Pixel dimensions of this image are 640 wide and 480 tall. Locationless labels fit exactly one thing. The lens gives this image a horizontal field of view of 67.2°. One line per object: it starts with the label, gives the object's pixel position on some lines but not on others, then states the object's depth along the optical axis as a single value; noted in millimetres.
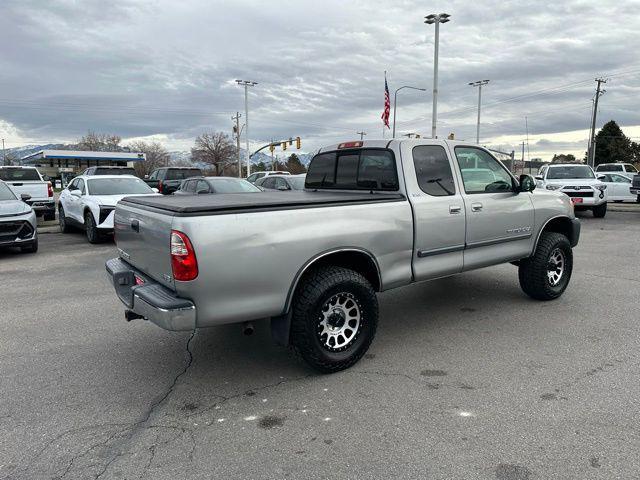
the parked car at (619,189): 20328
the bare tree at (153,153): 93825
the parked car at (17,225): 9281
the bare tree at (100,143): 92938
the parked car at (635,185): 16516
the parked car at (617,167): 27984
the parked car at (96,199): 10758
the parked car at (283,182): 15547
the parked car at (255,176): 24078
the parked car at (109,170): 18906
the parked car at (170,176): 21428
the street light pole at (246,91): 48938
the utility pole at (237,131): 49431
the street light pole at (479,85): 46438
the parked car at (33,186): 14719
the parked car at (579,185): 15383
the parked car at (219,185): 12828
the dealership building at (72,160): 64562
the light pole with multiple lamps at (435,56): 26203
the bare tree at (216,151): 83938
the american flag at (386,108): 28719
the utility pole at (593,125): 47719
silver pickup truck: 3303
